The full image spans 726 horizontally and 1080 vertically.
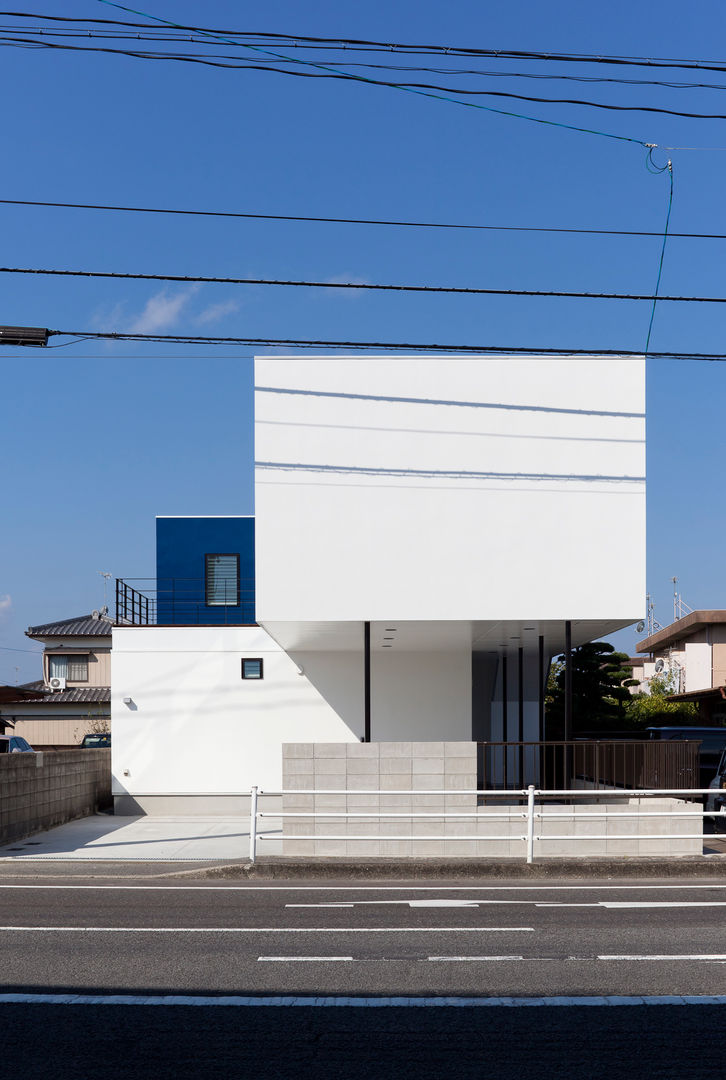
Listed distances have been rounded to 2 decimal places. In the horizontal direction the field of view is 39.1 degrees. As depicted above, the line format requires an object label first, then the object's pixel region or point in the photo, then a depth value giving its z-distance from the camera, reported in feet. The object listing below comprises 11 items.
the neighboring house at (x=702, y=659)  96.07
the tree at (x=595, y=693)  95.30
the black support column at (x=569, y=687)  48.79
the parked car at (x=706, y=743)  60.18
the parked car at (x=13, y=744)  81.54
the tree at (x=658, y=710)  96.89
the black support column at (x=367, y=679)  50.44
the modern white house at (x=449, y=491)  48.11
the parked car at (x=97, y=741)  116.62
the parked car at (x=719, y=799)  52.30
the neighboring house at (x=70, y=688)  157.48
